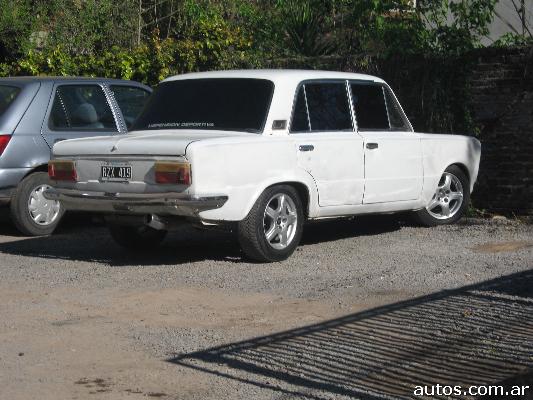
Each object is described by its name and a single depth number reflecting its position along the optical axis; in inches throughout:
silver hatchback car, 471.8
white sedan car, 381.7
